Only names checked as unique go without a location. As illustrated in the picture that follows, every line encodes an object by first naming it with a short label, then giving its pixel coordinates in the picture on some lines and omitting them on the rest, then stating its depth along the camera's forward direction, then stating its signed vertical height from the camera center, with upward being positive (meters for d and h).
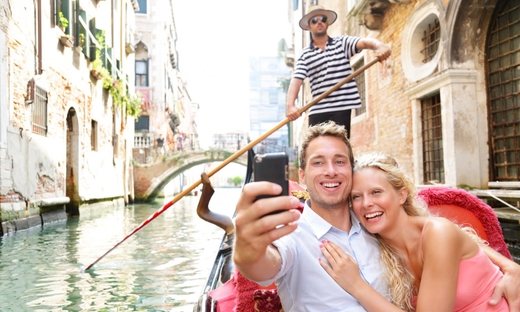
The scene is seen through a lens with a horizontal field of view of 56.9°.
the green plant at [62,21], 6.43 +2.07
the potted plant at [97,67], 8.25 +1.83
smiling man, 1.05 -0.18
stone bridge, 13.60 +0.04
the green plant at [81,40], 7.38 +2.06
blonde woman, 1.05 -0.22
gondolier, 2.07 +0.44
